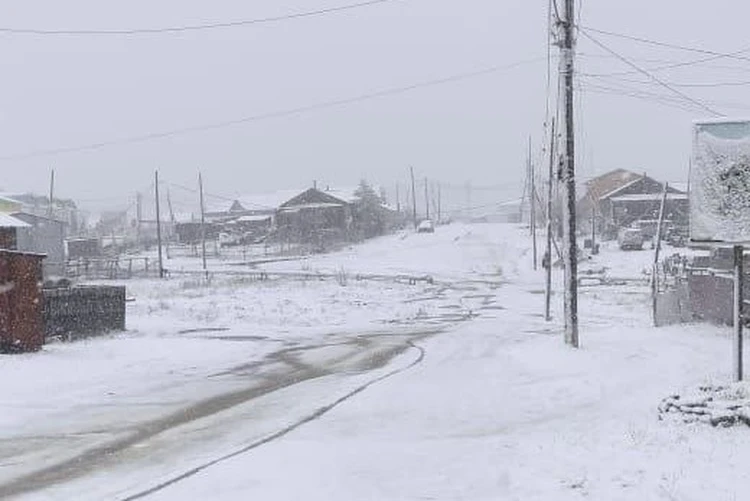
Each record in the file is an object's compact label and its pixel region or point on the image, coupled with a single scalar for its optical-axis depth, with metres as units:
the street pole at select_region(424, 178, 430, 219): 150.15
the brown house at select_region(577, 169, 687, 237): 83.85
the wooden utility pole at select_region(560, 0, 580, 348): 18.73
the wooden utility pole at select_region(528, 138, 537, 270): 60.87
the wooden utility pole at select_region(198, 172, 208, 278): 68.38
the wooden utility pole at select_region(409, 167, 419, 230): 122.94
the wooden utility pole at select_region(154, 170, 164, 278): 67.77
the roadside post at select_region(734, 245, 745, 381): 11.37
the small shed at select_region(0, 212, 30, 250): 18.41
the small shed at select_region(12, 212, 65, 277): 63.06
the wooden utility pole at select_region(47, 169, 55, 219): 80.68
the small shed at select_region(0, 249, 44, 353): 17.69
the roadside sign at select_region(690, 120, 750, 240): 11.64
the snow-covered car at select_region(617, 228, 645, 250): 68.56
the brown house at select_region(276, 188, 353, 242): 93.00
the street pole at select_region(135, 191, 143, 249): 104.45
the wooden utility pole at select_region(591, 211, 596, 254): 68.62
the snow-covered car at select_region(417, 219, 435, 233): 99.06
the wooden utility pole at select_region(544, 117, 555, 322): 23.59
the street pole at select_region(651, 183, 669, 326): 22.78
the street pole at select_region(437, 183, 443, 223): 169.38
